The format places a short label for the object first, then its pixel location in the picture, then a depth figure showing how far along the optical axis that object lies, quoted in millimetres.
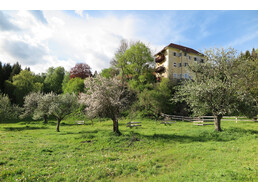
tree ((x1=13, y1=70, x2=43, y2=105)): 47259
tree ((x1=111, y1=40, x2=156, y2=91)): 40428
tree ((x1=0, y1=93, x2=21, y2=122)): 25106
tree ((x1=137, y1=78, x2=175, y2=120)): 34344
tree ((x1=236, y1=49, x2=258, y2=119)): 16312
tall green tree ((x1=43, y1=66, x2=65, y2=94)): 67169
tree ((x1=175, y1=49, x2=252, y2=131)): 15930
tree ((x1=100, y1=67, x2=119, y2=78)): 47875
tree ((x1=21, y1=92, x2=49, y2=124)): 31467
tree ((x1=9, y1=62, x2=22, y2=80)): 60166
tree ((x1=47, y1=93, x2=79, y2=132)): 21472
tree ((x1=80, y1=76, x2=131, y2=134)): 15554
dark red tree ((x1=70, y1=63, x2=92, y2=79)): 59812
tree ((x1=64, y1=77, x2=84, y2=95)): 43769
